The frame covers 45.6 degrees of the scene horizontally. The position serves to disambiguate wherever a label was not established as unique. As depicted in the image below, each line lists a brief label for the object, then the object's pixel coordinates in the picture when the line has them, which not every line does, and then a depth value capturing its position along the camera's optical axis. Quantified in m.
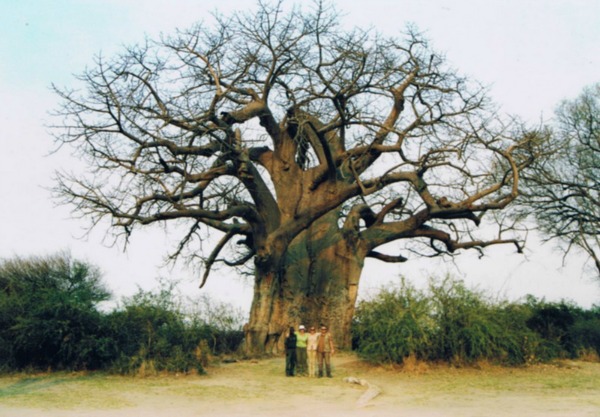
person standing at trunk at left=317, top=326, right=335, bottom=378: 15.62
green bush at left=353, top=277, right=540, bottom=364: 15.95
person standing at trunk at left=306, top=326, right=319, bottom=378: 15.77
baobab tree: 16.98
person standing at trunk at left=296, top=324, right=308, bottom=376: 16.16
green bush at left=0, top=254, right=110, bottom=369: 15.79
